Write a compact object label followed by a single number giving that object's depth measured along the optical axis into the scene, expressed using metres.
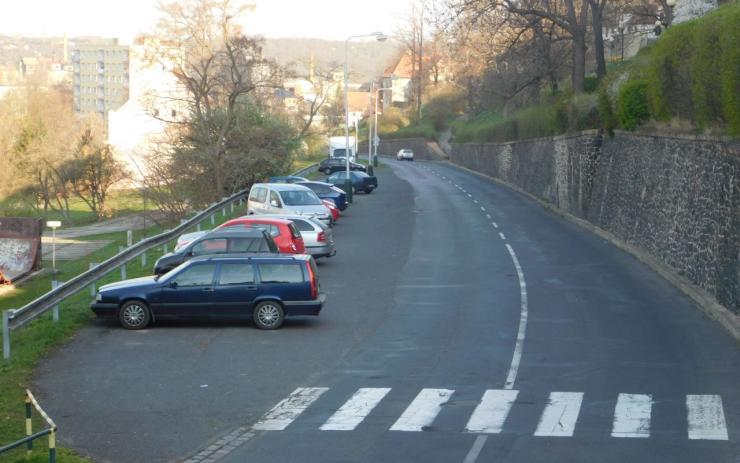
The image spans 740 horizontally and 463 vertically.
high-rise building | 163.50
